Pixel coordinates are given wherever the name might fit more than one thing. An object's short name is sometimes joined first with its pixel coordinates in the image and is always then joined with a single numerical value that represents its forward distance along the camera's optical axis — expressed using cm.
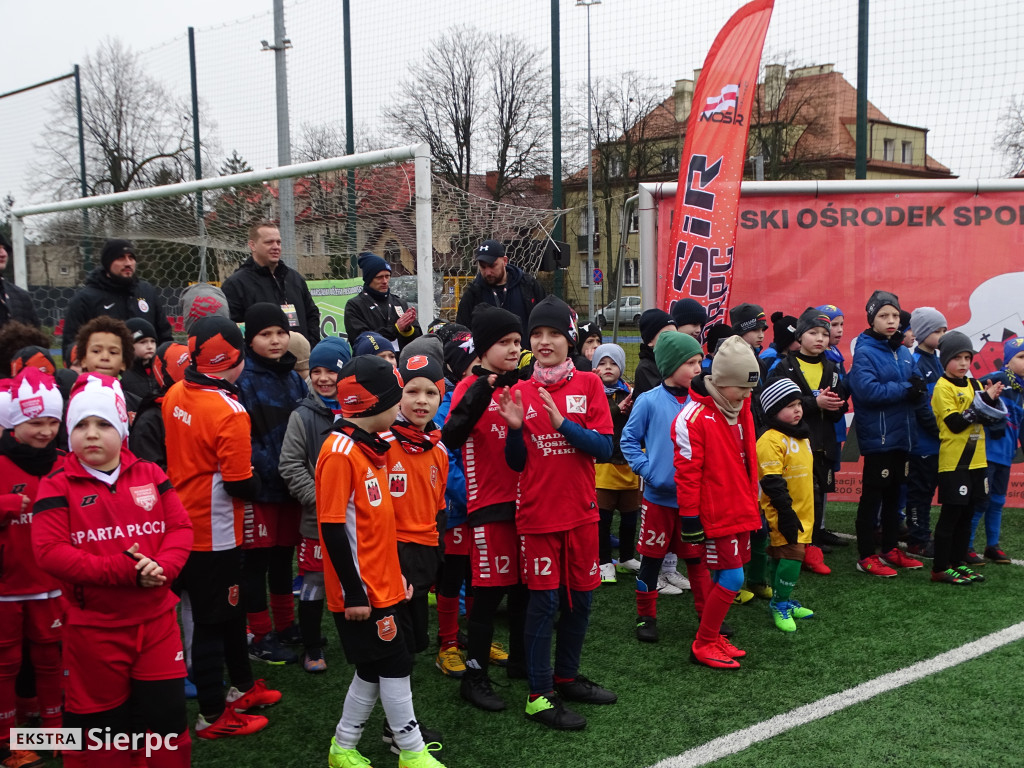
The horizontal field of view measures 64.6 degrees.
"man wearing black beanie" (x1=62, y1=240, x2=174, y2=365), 562
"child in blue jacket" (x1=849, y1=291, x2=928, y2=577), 573
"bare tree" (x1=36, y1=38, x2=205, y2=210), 1648
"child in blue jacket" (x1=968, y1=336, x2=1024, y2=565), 585
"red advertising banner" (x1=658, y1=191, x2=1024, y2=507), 754
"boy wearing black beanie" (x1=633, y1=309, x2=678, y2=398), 550
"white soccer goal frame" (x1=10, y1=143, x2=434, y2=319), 702
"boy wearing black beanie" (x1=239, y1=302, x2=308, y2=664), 413
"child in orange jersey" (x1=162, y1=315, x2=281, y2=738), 349
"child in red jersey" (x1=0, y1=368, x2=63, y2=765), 319
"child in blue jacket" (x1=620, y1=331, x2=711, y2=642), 469
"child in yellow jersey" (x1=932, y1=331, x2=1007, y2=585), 539
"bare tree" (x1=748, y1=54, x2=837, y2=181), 1397
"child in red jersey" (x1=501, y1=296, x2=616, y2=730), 361
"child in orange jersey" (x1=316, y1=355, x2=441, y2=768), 298
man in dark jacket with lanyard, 562
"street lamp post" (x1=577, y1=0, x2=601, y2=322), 1461
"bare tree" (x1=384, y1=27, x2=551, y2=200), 1315
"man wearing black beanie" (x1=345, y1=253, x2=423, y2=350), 636
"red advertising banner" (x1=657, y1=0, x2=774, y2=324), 702
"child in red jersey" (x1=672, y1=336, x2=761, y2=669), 408
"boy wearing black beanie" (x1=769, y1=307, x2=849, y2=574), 569
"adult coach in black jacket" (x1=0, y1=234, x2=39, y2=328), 586
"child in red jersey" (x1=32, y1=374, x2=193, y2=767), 270
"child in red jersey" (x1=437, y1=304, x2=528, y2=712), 370
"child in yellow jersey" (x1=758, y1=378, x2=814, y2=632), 467
